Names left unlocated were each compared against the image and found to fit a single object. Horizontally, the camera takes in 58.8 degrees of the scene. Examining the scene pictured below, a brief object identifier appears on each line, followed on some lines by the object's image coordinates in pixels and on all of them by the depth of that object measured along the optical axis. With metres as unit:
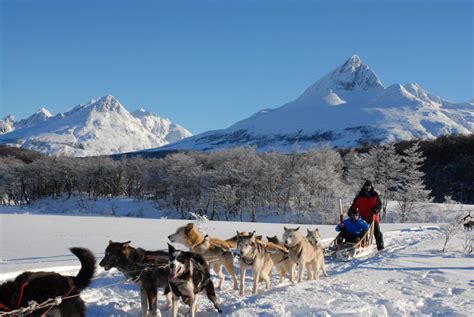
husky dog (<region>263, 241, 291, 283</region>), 7.71
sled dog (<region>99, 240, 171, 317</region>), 5.79
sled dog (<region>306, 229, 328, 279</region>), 8.16
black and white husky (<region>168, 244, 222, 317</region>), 5.13
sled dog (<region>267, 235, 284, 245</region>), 8.73
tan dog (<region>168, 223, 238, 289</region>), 7.28
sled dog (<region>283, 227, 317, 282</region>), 7.61
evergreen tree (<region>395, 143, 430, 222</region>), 44.25
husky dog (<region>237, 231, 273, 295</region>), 6.71
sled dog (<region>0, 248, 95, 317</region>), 4.22
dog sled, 10.02
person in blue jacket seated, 10.72
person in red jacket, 11.46
